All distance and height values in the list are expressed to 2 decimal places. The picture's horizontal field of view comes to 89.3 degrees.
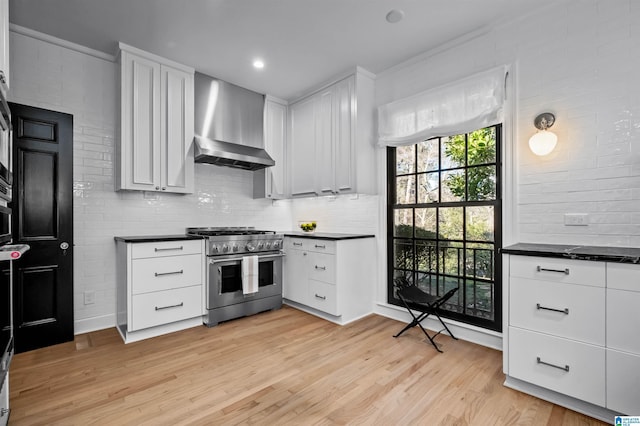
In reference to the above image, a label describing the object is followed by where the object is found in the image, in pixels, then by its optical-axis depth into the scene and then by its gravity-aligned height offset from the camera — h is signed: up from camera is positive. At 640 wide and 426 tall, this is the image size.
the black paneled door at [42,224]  2.71 -0.10
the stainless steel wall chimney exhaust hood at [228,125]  3.65 +1.06
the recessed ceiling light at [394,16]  2.60 +1.62
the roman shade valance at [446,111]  2.74 +0.97
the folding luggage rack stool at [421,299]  2.74 -0.74
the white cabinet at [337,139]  3.59 +0.88
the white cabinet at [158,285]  2.90 -0.68
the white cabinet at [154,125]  3.14 +0.90
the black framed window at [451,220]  2.88 -0.07
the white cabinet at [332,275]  3.36 -0.69
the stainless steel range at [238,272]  3.32 -0.65
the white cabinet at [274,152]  4.32 +0.83
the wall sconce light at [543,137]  2.43 +0.58
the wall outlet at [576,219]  2.31 -0.04
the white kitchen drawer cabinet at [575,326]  1.71 -0.66
